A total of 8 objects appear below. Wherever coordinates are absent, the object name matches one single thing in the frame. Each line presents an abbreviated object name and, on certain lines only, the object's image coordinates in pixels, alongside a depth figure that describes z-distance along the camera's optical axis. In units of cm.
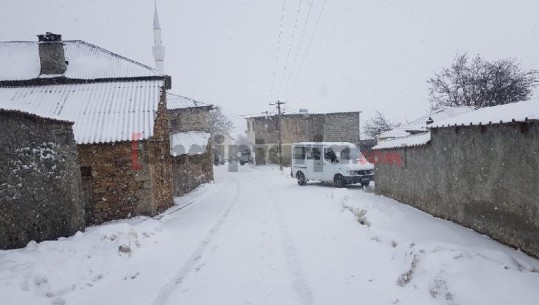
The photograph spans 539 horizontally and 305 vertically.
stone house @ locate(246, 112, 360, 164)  4956
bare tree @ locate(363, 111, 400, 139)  5588
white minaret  3609
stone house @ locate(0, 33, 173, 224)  1347
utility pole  3833
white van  1938
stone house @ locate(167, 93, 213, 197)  2152
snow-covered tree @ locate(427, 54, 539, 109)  2988
